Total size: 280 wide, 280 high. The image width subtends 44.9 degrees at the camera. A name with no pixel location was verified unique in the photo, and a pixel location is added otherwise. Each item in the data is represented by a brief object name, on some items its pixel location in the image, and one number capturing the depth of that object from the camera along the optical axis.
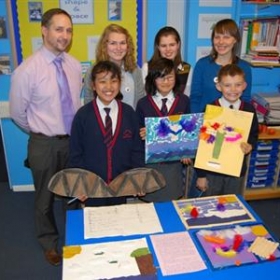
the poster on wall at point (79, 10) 2.96
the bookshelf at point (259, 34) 3.20
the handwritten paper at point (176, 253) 1.44
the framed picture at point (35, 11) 2.91
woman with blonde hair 2.27
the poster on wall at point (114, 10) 2.99
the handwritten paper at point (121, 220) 1.66
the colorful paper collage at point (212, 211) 1.74
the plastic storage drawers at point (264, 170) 3.23
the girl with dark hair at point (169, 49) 2.41
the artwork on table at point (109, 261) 1.40
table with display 1.40
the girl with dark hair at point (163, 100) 2.18
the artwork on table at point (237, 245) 1.49
